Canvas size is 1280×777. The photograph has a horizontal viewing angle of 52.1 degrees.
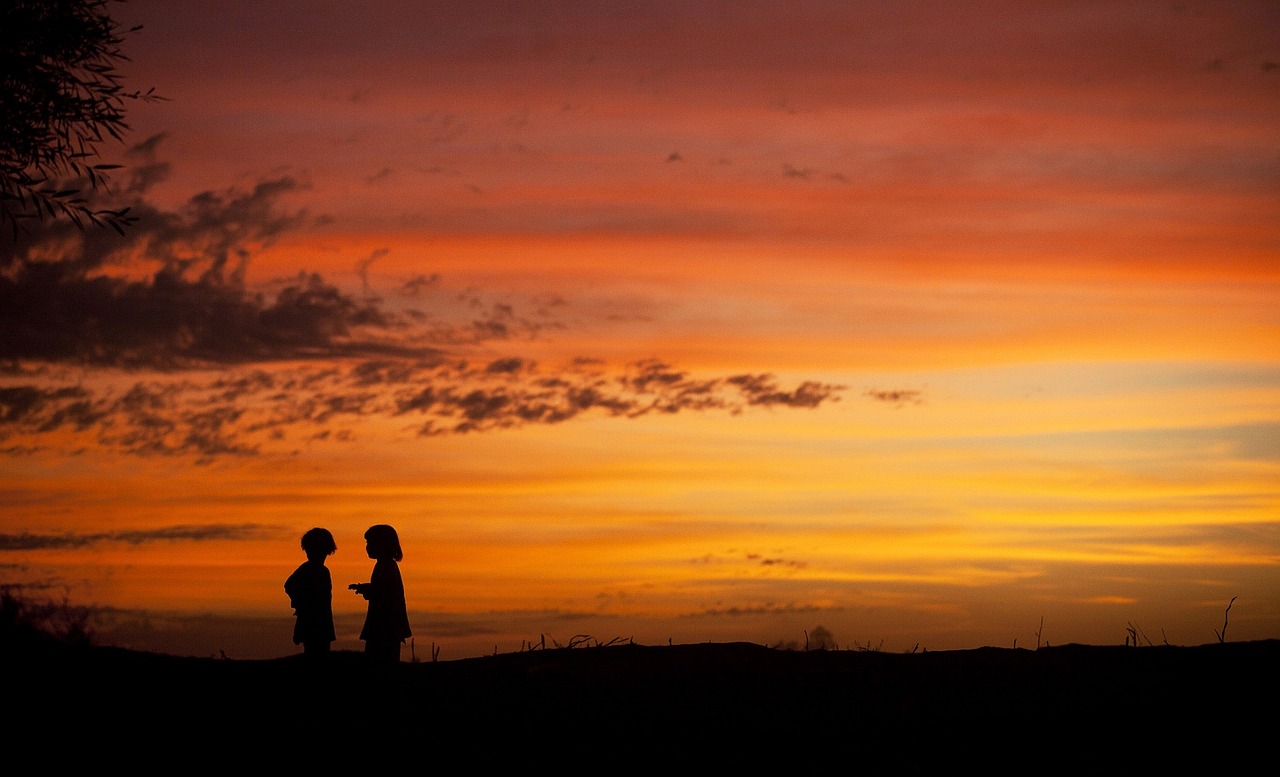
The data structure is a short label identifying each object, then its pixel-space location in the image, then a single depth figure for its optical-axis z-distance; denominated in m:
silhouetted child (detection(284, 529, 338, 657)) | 17.41
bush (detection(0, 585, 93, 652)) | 16.31
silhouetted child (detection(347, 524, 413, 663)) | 17.36
